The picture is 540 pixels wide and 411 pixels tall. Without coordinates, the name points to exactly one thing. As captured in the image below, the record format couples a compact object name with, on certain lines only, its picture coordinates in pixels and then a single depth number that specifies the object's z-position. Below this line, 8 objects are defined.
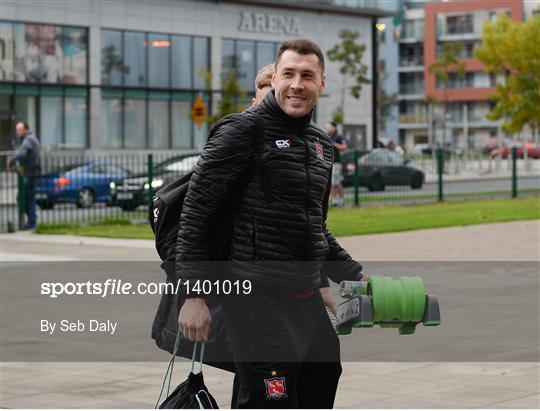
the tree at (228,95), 52.31
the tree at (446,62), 82.12
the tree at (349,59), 61.19
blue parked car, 25.17
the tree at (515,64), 58.94
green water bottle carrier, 5.24
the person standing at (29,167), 23.39
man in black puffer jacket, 5.04
